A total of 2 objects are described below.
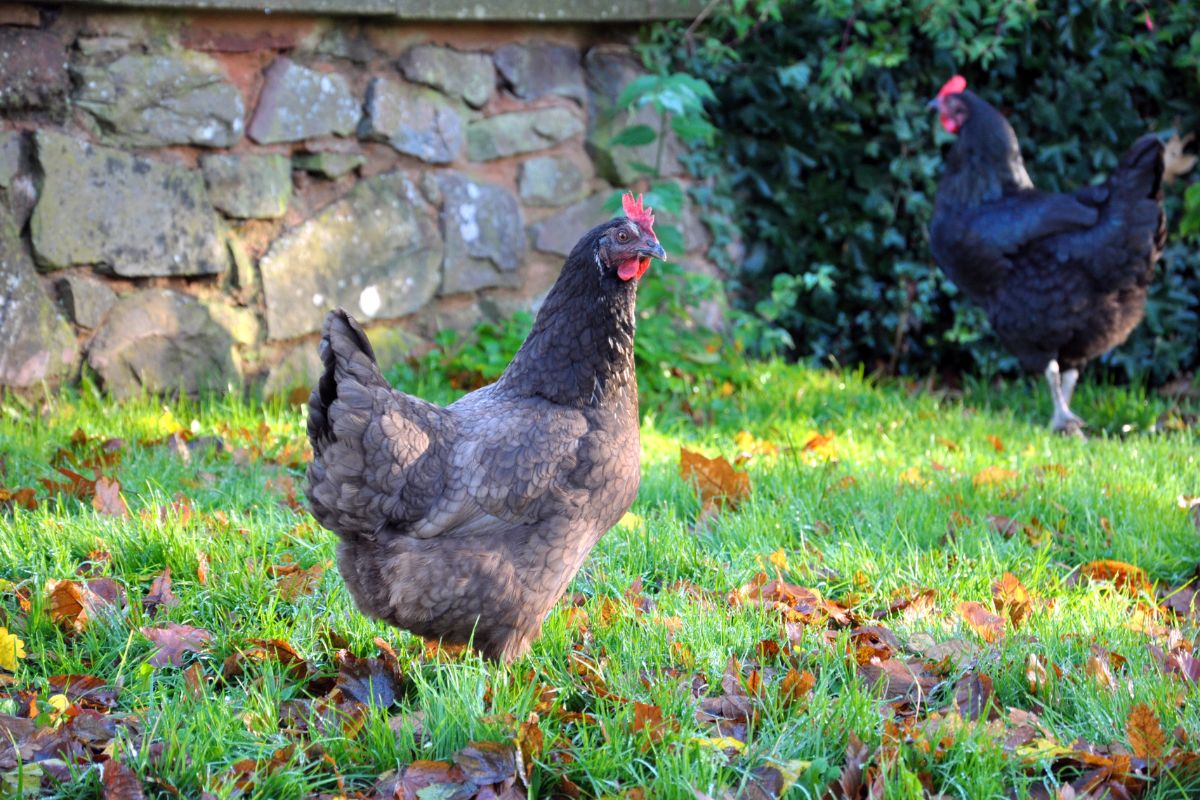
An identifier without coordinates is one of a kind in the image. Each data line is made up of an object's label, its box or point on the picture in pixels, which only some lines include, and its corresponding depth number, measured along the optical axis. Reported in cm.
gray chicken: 262
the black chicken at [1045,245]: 570
